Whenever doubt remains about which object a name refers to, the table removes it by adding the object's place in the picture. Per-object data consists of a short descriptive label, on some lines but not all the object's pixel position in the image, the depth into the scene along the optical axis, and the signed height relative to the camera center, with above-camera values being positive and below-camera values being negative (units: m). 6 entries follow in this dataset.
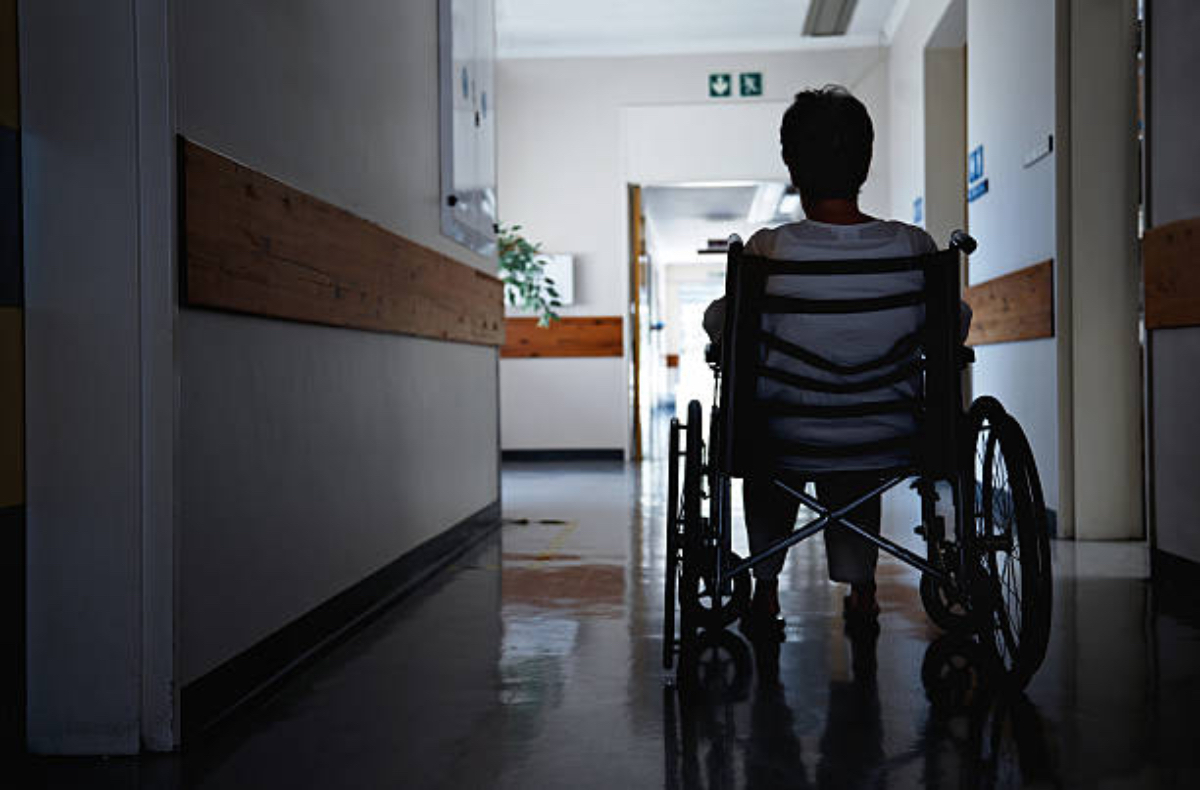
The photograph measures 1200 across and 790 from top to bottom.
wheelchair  2.03 -0.07
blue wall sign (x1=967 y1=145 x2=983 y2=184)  5.10 +1.00
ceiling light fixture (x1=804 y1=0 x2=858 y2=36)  6.88 +2.34
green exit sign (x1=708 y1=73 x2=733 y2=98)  7.83 +2.09
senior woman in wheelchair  2.12 +0.27
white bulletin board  3.80 +0.98
